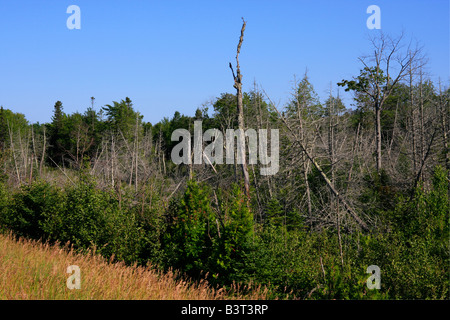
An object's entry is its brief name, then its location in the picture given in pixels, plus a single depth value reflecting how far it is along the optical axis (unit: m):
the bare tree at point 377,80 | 24.73
